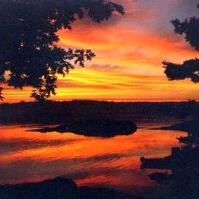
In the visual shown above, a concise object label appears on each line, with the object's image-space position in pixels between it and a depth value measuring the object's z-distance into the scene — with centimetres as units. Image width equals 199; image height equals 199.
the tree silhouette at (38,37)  1916
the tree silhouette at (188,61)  2280
